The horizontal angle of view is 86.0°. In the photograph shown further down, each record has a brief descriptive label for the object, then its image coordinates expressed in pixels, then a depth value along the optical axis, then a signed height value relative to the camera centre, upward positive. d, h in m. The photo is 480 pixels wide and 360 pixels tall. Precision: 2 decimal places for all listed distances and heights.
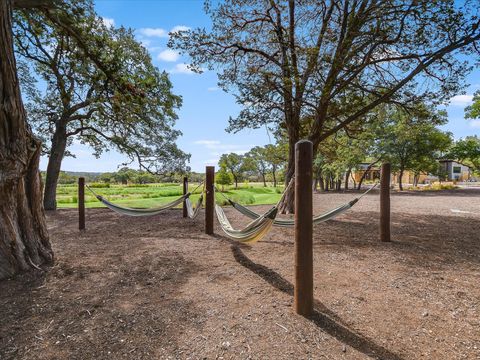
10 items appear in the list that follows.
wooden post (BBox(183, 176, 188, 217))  5.64 -0.26
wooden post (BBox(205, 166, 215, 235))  3.95 -0.32
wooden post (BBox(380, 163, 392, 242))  3.41 -0.22
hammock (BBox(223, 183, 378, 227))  2.95 -0.45
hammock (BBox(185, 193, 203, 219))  4.46 -0.57
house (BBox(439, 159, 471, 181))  38.91 +0.89
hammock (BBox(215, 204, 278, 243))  2.19 -0.48
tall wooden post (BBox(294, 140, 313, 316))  1.65 -0.32
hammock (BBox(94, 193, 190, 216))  3.96 -0.49
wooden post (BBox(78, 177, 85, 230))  4.40 -0.41
